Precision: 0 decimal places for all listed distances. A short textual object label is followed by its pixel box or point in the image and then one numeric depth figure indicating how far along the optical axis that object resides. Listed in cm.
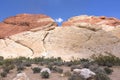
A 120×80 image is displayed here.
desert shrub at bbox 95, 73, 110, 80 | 672
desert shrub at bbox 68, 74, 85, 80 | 662
